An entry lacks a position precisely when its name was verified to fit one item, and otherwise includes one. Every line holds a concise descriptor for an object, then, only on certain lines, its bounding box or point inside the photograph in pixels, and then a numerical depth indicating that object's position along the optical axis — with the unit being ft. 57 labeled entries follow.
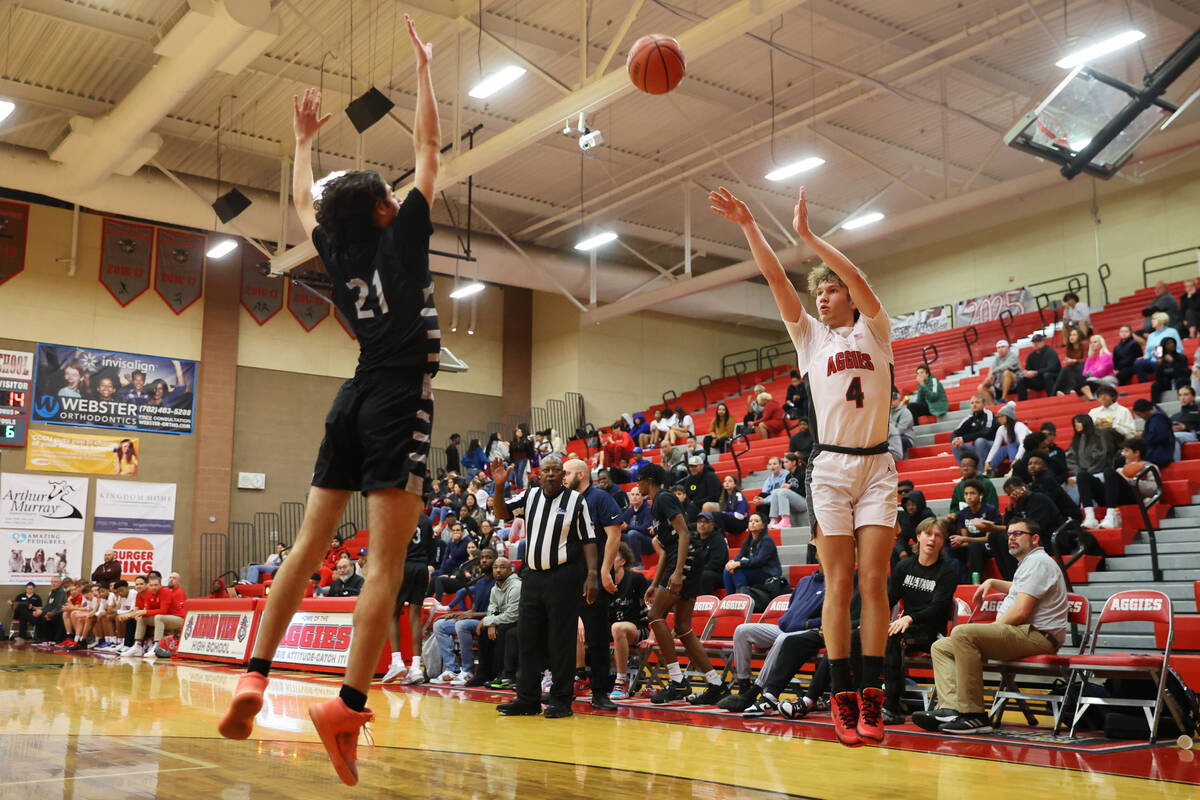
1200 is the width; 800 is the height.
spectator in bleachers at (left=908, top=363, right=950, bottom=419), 53.31
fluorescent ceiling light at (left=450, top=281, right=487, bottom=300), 71.51
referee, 24.89
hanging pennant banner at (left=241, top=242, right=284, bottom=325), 78.89
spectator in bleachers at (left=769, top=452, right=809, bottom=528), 44.16
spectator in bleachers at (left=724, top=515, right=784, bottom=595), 34.31
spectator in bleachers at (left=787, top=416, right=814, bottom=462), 46.93
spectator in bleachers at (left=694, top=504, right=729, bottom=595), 31.89
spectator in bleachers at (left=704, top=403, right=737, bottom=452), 61.98
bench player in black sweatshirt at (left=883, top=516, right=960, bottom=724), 24.77
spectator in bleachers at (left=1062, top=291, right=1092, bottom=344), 49.37
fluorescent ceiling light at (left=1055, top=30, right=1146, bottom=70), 39.32
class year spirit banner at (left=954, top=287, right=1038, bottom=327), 72.95
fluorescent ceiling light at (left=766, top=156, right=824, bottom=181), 57.93
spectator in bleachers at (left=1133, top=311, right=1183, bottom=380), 45.37
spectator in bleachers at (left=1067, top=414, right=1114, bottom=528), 34.06
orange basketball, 27.96
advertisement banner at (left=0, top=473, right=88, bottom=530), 68.13
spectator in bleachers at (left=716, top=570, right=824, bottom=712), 25.60
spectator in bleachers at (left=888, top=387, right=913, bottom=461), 48.52
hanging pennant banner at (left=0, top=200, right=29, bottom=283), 69.97
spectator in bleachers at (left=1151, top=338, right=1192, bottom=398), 41.86
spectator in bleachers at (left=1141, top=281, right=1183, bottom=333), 49.78
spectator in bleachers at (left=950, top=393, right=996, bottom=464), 44.01
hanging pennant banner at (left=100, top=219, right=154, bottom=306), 73.77
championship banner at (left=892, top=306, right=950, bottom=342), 79.43
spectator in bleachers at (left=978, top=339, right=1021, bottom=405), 49.70
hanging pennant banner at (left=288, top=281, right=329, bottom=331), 81.05
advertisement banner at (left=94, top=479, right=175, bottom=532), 71.41
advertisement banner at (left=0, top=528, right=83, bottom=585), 67.62
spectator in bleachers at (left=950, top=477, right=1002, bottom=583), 31.99
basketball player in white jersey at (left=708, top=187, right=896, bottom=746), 14.55
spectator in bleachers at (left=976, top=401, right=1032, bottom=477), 41.32
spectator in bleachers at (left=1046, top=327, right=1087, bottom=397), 47.16
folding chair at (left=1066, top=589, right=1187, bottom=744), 20.48
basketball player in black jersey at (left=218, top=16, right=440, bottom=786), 10.94
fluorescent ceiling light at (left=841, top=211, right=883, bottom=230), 62.34
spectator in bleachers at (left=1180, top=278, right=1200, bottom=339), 47.67
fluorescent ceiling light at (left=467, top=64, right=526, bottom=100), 48.52
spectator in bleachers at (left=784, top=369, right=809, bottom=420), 58.95
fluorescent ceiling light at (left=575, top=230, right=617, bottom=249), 69.92
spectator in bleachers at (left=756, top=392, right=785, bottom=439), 61.31
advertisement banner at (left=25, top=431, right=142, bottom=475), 69.82
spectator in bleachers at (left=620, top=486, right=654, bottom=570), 42.78
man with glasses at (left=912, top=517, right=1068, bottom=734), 22.20
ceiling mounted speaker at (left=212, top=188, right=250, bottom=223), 62.44
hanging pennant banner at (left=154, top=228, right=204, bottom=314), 75.61
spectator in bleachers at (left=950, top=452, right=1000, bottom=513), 34.65
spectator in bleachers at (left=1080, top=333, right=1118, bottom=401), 46.80
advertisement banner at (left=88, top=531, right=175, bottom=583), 71.00
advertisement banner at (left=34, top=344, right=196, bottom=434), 70.85
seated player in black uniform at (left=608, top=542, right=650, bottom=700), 30.83
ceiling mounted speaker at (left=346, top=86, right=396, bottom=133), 48.65
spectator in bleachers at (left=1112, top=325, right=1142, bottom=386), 46.03
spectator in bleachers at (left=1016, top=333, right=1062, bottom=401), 49.39
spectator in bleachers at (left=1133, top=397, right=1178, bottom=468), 35.73
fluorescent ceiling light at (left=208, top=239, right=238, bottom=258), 68.80
